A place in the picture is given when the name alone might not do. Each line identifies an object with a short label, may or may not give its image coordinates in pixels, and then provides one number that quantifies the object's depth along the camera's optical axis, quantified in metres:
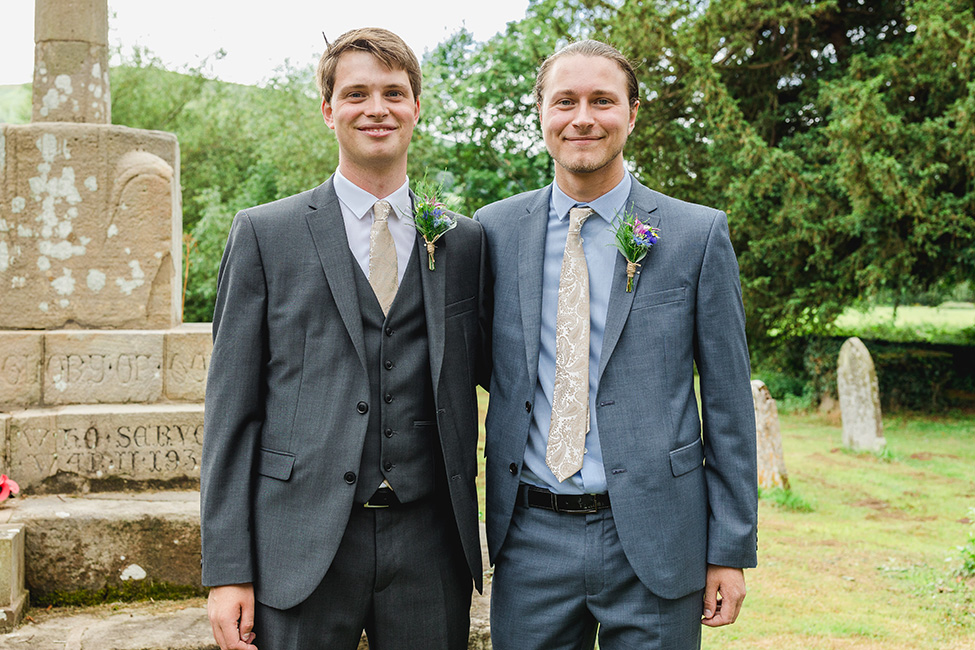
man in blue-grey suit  2.30
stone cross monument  4.34
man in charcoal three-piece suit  2.23
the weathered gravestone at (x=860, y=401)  10.55
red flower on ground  3.93
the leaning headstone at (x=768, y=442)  8.22
